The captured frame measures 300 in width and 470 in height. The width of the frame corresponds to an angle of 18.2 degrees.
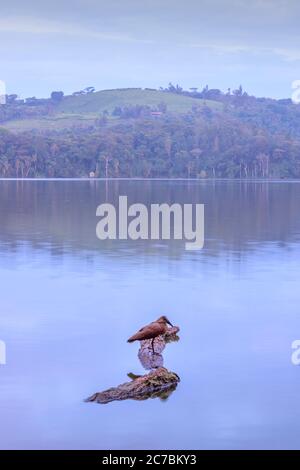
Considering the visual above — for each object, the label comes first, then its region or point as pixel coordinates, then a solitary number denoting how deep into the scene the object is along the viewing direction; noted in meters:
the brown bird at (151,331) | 18.81
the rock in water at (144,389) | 15.91
